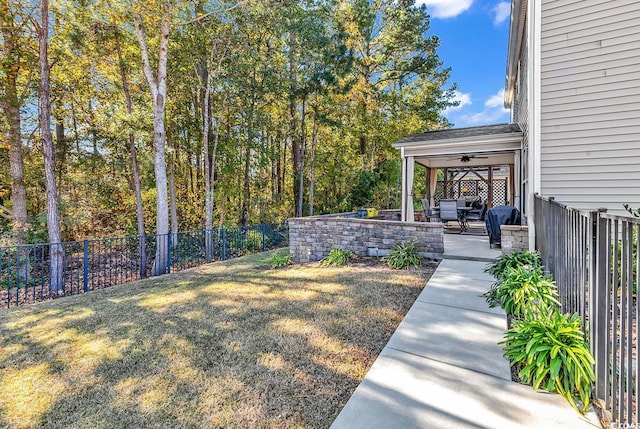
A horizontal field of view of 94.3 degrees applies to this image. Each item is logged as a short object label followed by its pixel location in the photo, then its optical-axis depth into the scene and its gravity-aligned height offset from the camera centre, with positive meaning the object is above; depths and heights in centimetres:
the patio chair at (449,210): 845 -3
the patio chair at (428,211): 928 -6
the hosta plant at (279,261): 693 -122
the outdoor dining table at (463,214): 880 -15
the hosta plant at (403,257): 562 -93
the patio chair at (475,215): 893 -19
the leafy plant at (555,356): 200 -108
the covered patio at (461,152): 728 +166
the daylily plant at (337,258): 630 -103
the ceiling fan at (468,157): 973 +173
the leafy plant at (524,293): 304 -91
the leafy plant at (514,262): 414 -77
